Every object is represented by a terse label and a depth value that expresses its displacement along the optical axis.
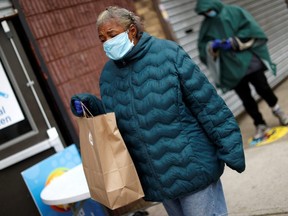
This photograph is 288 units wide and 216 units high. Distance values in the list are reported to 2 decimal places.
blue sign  3.97
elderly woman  2.33
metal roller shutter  7.01
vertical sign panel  4.30
